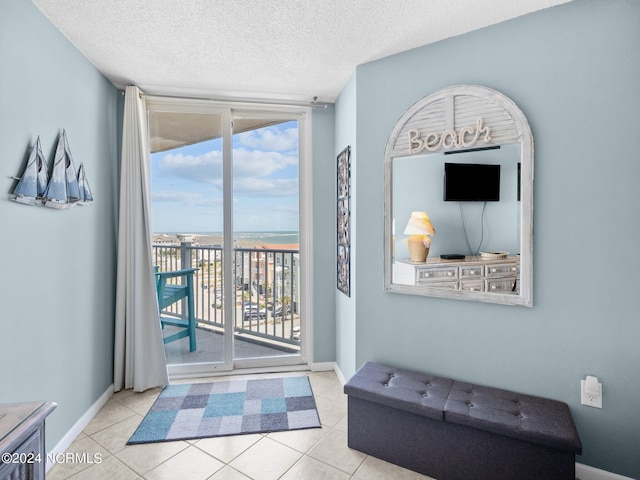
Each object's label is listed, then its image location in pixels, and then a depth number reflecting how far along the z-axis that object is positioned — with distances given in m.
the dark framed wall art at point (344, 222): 2.63
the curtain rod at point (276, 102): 2.91
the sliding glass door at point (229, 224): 2.97
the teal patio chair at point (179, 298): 3.03
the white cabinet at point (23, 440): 0.93
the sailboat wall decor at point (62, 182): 1.79
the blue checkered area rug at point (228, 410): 2.16
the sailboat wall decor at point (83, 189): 2.11
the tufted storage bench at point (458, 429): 1.54
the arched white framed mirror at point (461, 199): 1.86
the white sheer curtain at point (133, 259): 2.65
